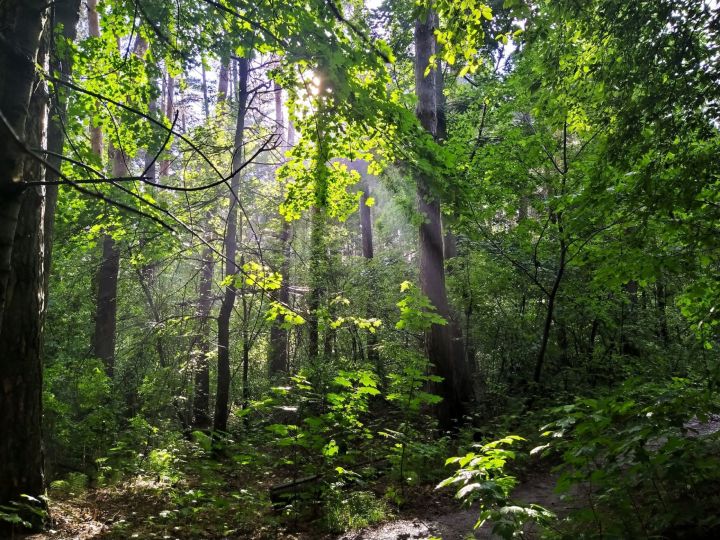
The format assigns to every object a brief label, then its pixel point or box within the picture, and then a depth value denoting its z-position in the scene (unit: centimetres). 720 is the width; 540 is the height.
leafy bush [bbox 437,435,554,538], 240
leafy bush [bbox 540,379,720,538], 280
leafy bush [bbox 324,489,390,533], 503
